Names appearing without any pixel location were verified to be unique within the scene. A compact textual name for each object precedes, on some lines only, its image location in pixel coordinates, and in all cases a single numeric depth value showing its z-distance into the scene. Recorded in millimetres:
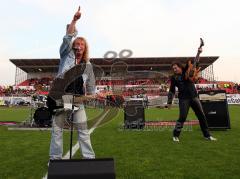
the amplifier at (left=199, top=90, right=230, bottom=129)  9914
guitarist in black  7668
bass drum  11141
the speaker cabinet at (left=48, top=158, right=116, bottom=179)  2996
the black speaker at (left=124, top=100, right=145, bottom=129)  10562
